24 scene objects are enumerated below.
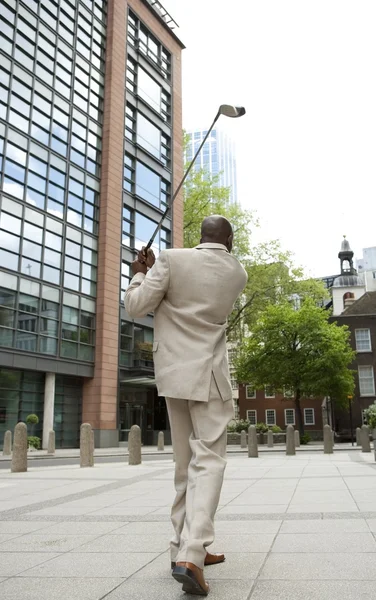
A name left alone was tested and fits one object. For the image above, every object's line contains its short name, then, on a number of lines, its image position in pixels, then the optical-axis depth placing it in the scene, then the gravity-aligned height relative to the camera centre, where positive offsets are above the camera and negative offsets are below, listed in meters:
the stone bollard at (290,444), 19.52 -0.90
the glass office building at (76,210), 26.64 +11.50
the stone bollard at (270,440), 28.12 -1.10
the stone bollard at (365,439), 20.66 -0.79
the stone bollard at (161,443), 25.22 -1.12
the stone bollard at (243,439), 28.25 -1.05
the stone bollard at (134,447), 14.23 -0.72
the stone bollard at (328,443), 20.02 -0.90
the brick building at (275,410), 55.84 +0.83
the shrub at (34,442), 25.03 -1.02
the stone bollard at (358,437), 26.43 -0.94
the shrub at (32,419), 25.33 +0.00
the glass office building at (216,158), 193.88 +90.97
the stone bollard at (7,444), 21.90 -0.99
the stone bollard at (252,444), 18.03 -0.83
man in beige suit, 2.92 +0.37
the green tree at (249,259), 42.78 +12.42
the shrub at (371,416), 16.05 +0.05
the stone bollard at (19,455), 12.25 -0.78
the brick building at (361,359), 49.22 +5.25
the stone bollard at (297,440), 27.24 -1.11
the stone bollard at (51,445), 22.77 -1.06
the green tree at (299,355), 35.72 +4.11
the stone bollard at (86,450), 13.59 -0.75
